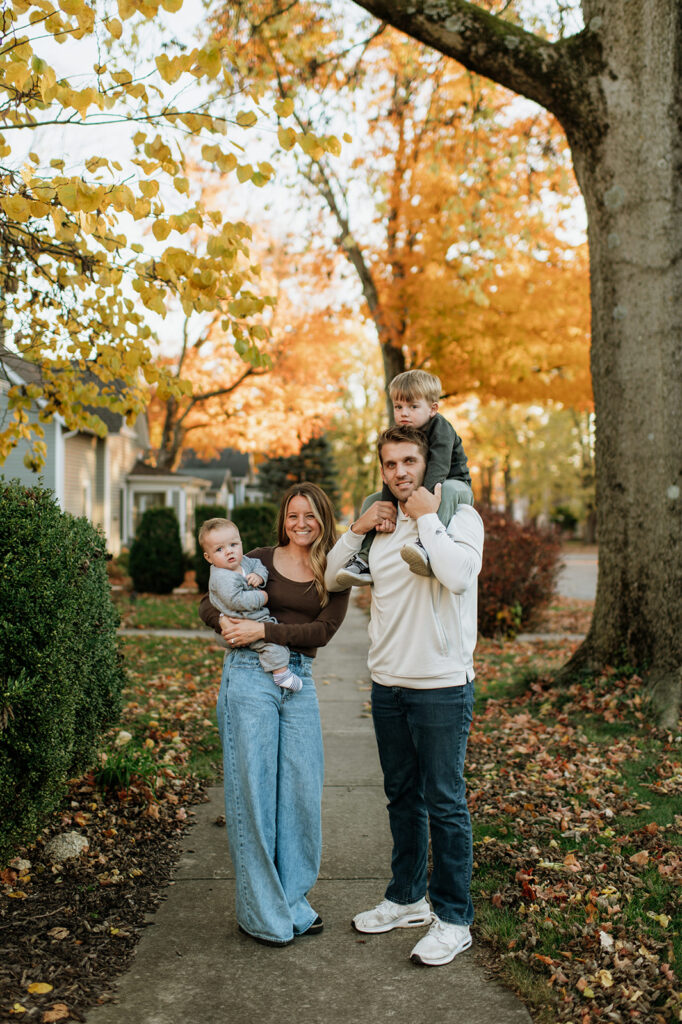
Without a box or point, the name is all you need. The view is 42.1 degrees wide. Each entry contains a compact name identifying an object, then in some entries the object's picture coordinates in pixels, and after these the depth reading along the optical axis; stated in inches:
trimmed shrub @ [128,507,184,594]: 709.3
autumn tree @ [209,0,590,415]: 464.8
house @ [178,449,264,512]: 1775.3
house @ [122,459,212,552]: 1112.8
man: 136.1
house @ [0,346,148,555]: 737.6
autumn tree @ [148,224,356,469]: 1085.8
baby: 145.7
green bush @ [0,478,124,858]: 149.9
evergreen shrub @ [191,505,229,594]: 682.8
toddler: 136.9
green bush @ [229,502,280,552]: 681.6
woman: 142.4
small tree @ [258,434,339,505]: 1919.3
